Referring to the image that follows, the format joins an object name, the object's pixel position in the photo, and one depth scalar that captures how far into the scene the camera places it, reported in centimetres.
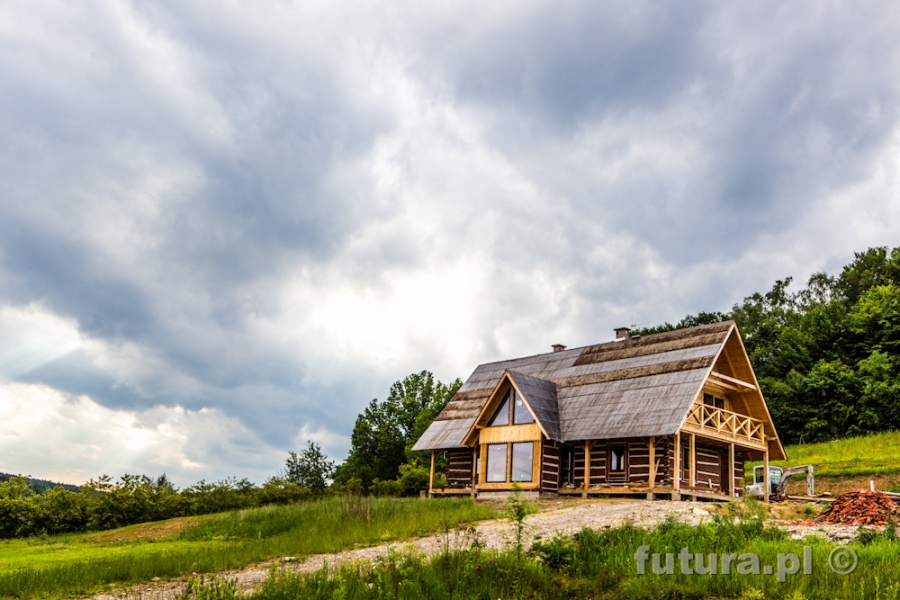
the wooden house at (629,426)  2602
